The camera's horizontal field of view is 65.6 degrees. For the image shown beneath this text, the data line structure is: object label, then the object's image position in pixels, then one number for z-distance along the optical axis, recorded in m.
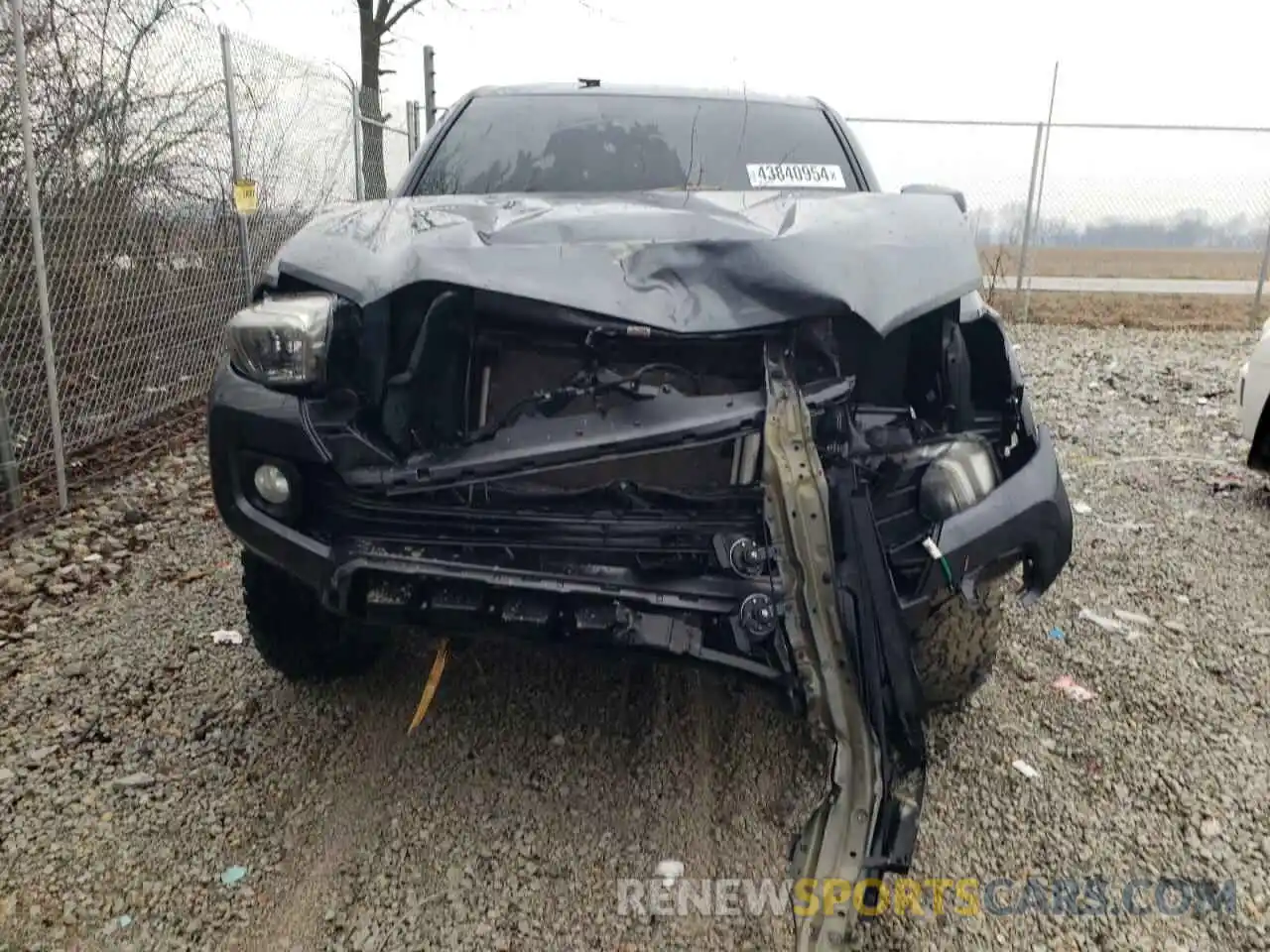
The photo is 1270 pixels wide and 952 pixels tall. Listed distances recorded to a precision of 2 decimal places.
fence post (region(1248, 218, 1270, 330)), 10.70
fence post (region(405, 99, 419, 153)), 9.76
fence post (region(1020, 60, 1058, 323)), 10.48
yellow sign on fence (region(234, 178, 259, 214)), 5.52
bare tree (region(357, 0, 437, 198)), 10.45
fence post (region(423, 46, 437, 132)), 9.24
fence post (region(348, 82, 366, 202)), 8.20
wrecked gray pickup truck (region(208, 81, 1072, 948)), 2.01
